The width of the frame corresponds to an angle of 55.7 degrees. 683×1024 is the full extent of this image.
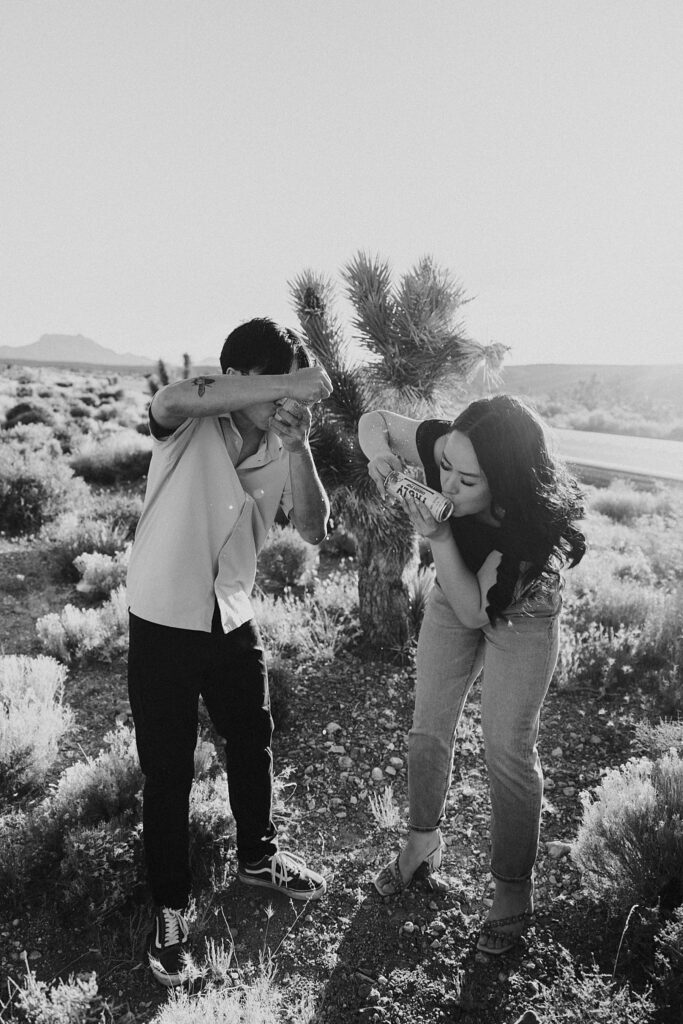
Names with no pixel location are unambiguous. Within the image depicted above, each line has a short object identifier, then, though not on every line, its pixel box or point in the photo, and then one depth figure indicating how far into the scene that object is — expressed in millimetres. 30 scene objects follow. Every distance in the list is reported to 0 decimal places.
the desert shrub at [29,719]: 3592
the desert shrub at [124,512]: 8375
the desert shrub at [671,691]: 4324
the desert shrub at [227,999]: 2084
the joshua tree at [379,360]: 4703
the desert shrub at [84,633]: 5170
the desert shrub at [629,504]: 11070
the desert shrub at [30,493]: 8406
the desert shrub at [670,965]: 2203
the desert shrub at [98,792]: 3186
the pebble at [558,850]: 3238
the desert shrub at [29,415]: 16347
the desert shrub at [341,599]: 5875
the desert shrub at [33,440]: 11289
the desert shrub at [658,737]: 3744
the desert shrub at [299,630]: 5180
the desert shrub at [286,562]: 7016
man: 2250
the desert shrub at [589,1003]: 2047
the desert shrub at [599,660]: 4800
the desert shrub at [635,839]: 2678
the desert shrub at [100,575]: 6398
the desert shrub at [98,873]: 2744
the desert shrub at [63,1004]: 2166
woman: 2316
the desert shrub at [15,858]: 2773
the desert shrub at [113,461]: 11406
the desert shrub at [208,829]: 3066
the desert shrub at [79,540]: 7207
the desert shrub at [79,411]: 19889
